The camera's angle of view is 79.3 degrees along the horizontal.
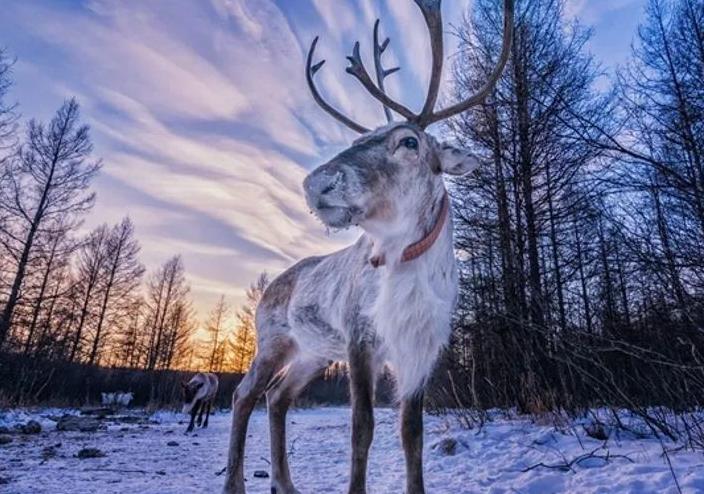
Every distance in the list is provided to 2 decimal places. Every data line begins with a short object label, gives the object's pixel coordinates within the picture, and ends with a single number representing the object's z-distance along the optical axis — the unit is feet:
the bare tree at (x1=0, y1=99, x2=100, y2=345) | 51.13
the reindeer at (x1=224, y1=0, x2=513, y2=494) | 7.90
